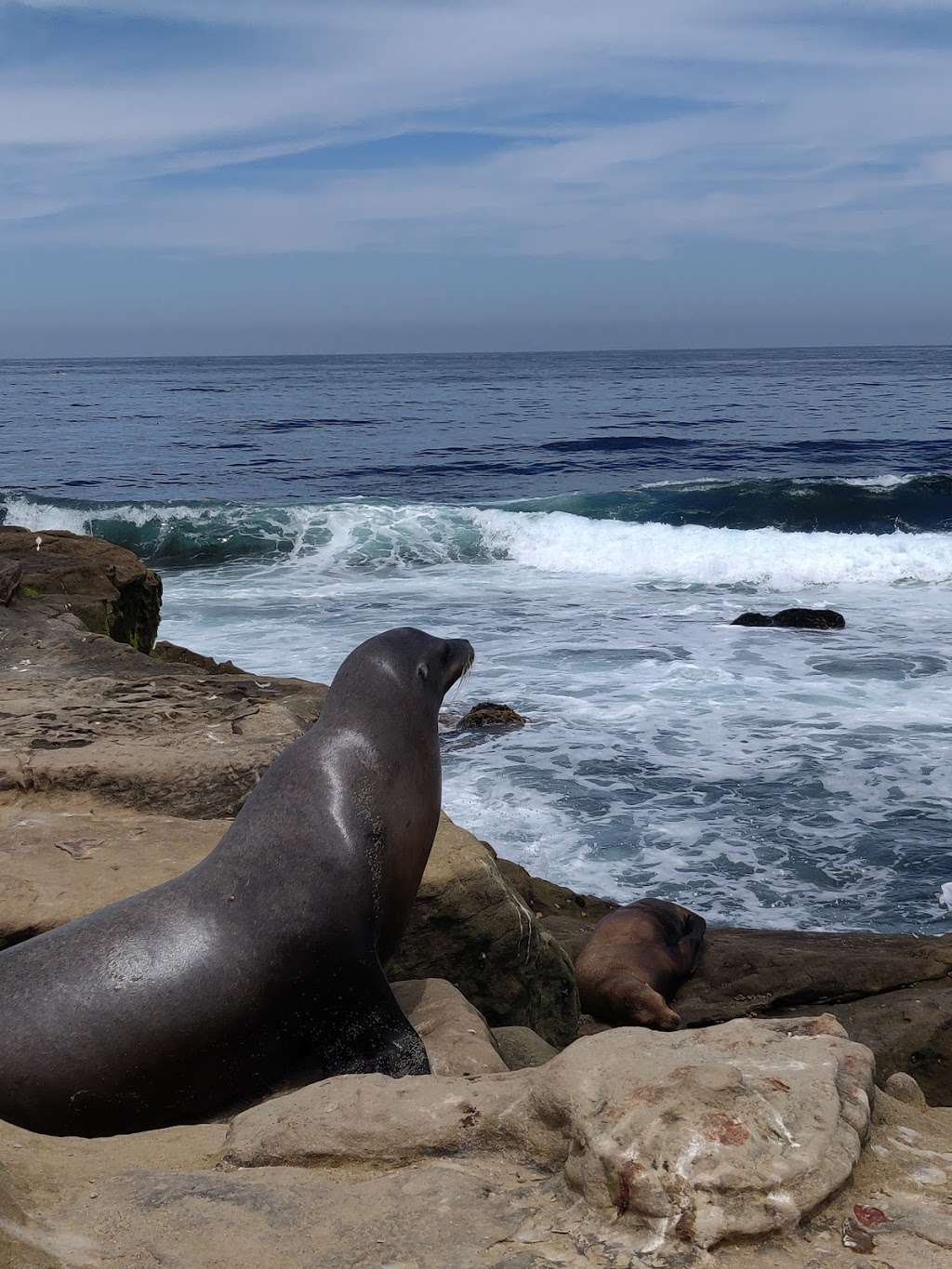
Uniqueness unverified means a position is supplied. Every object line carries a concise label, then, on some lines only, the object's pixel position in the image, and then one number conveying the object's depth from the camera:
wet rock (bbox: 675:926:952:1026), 5.73
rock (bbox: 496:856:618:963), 6.45
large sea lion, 3.36
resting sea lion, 5.71
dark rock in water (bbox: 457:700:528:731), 10.00
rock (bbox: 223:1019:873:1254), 1.98
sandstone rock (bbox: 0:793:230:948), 4.05
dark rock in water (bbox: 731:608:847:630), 13.80
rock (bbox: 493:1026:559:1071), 4.15
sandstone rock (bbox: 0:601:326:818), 5.08
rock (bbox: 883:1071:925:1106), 2.81
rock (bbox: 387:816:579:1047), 4.61
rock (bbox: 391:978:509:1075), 3.68
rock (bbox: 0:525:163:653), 9.15
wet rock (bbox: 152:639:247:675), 9.69
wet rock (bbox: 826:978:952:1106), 5.05
